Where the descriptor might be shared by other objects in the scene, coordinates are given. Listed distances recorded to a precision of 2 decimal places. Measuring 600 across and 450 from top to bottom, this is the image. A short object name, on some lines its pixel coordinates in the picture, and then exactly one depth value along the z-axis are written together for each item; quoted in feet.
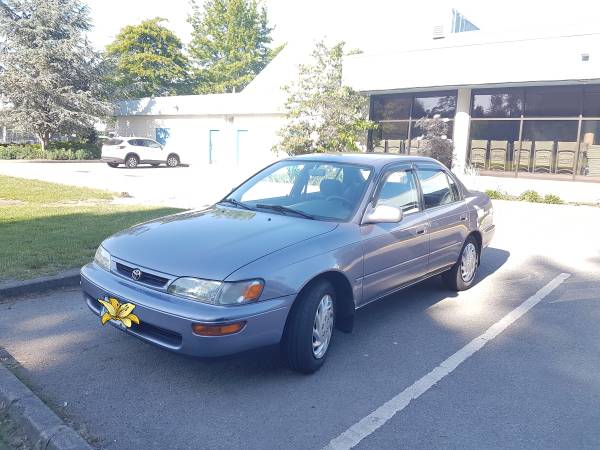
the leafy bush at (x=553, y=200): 47.96
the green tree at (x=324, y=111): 60.18
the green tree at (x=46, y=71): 96.99
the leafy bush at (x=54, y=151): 97.45
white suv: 84.38
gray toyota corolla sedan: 10.89
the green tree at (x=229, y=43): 181.78
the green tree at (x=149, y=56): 159.53
